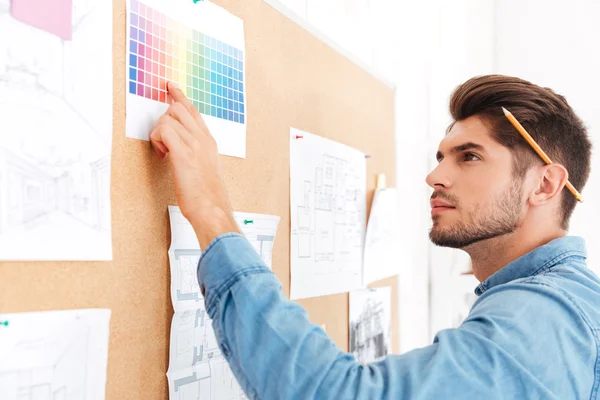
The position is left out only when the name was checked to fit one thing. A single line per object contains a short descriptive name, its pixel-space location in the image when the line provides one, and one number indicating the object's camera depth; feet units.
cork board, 2.20
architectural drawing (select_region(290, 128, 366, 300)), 3.62
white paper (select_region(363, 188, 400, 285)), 4.65
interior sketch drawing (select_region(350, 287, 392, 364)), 4.41
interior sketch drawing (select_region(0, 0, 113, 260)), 1.94
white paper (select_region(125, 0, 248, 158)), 2.43
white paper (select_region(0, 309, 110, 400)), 1.91
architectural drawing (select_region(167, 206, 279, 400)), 2.61
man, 2.19
